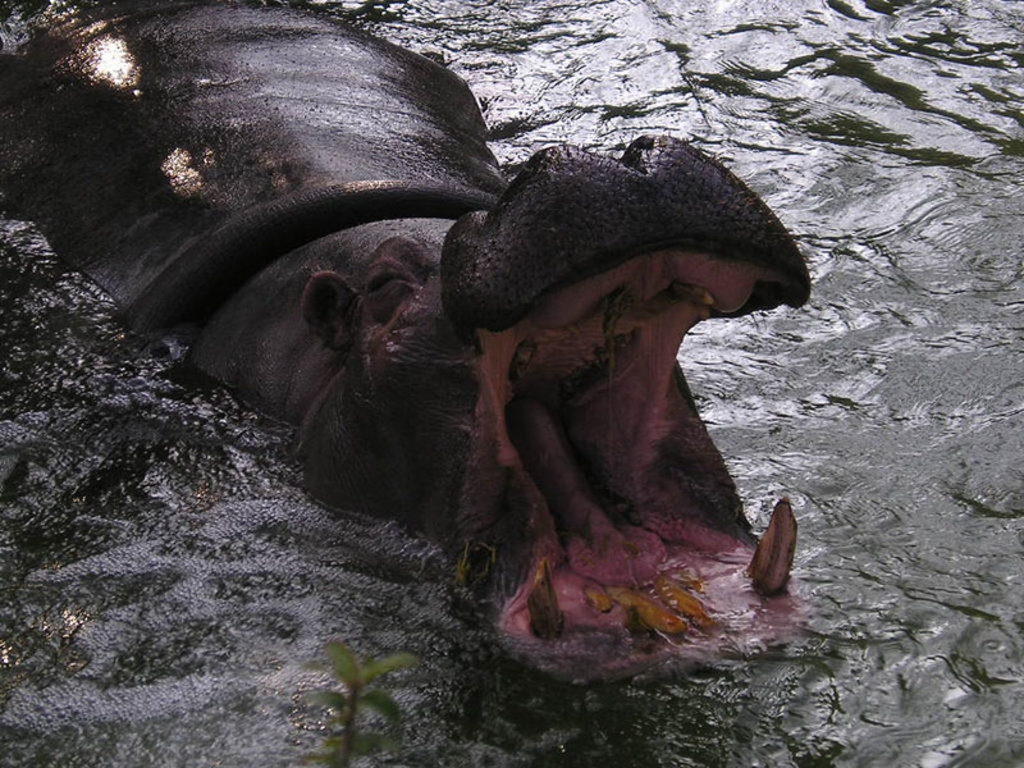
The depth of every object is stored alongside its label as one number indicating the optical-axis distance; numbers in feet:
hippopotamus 13.43
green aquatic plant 10.97
